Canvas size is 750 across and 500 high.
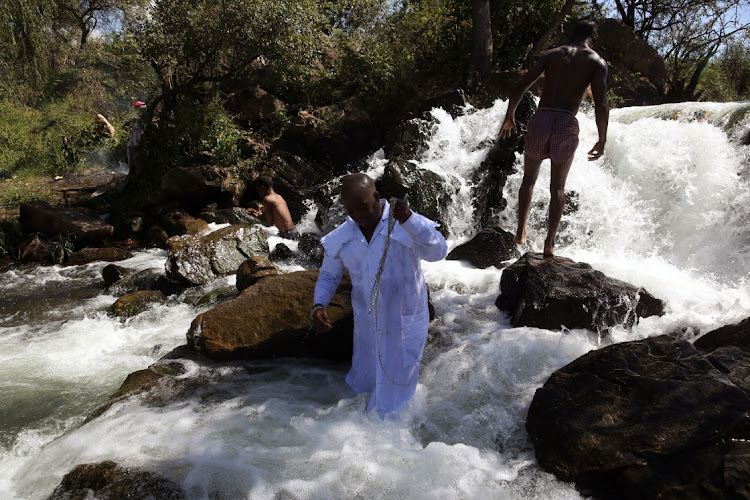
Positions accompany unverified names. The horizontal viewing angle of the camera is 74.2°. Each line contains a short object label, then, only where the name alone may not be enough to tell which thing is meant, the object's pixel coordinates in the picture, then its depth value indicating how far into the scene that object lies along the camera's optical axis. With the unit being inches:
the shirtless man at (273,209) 293.9
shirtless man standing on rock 178.2
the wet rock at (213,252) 267.6
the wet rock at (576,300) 172.2
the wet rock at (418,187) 315.0
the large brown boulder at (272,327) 166.6
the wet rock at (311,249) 308.5
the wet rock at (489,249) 254.5
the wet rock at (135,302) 237.9
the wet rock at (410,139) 399.2
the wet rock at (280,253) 307.4
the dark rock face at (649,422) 94.3
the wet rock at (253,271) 222.4
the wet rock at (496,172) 338.6
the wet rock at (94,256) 346.9
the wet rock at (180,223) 359.3
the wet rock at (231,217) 374.6
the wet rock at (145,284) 269.0
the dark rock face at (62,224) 367.6
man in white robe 108.0
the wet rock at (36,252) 351.6
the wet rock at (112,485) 104.9
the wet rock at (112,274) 292.2
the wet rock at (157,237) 374.7
